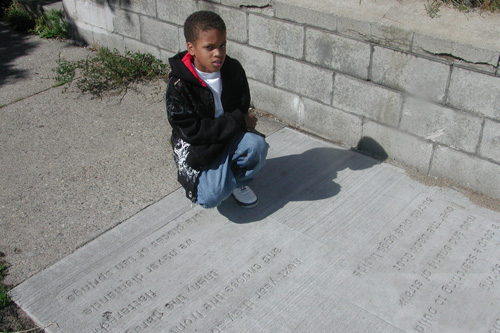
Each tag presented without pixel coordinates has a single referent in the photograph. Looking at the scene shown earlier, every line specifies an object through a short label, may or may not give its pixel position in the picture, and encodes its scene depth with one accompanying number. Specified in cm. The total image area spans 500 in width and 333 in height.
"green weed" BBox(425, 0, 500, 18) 371
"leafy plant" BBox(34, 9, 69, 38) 672
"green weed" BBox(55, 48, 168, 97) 554
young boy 316
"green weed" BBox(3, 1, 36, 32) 714
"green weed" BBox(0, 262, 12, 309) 297
